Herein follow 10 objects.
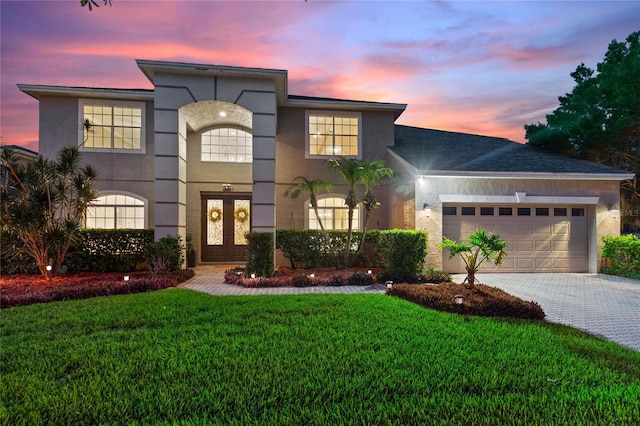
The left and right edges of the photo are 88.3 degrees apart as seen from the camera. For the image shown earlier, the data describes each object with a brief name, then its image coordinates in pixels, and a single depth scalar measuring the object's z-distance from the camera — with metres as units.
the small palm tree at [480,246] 7.09
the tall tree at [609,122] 14.07
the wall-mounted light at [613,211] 11.73
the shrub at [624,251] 10.95
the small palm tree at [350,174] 10.88
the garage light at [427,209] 11.04
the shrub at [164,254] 10.19
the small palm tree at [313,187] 11.45
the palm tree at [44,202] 8.48
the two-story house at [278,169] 10.77
